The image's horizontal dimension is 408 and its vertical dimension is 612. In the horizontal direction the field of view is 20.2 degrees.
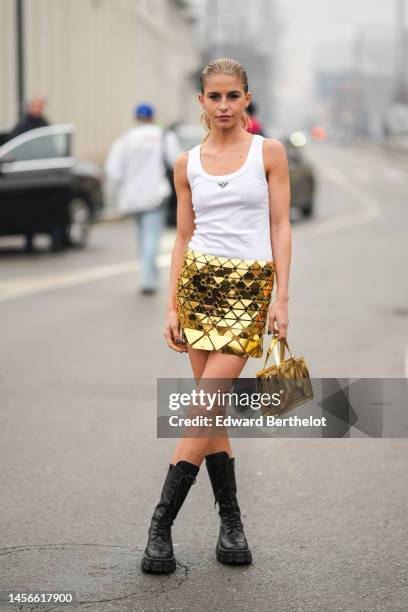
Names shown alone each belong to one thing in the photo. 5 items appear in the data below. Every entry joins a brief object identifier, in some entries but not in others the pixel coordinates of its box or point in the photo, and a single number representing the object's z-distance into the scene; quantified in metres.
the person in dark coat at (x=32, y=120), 15.46
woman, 3.99
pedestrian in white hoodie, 11.83
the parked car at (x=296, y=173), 20.45
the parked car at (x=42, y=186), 15.01
